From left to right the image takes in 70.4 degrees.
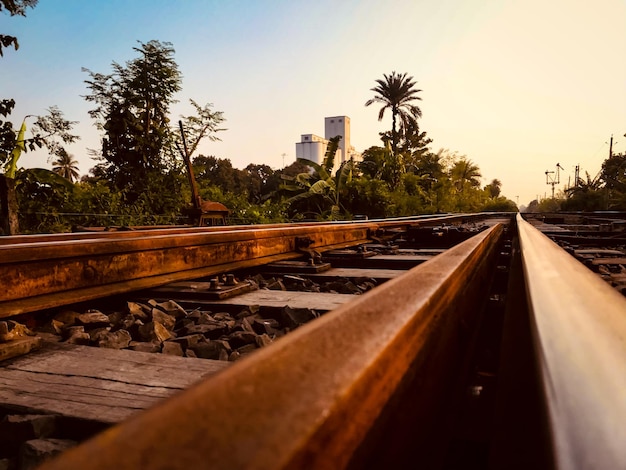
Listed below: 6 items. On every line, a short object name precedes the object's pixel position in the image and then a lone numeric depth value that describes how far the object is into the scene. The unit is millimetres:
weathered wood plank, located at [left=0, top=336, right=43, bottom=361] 1467
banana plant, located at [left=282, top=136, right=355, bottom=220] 18953
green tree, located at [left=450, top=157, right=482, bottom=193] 43156
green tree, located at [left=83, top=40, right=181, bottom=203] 15859
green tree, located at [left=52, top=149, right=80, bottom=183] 65494
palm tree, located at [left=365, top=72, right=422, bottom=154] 38344
